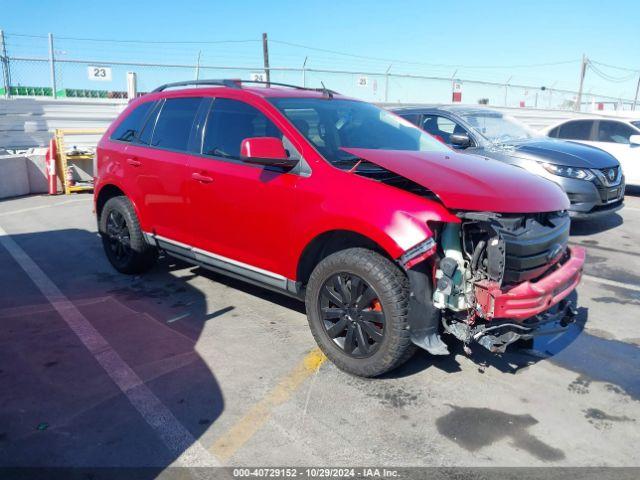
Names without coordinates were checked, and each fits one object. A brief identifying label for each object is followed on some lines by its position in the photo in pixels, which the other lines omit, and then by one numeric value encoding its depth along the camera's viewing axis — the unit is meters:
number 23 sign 14.02
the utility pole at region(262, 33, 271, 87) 27.31
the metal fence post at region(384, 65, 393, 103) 18.95
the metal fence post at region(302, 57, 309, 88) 17.23
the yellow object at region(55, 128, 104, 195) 10.52
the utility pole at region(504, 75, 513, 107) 23.56
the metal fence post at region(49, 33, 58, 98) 13.09
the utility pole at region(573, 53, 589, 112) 39.00
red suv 3.10
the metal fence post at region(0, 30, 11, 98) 12.45
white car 10.51
